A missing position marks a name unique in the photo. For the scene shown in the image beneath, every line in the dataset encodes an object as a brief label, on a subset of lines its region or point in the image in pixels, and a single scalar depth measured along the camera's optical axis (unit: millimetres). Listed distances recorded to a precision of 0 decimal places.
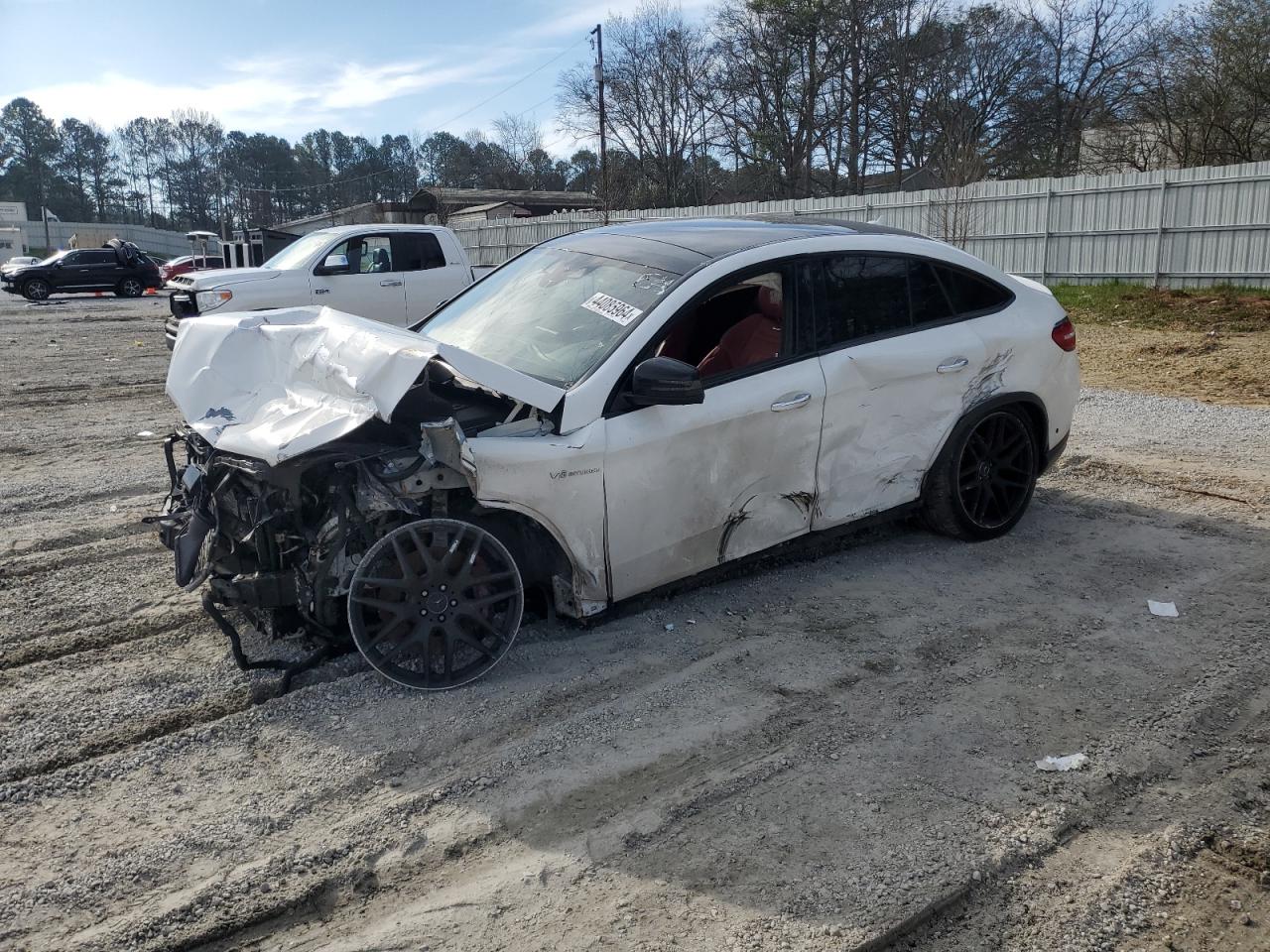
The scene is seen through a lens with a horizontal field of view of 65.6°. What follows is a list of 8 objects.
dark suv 31672
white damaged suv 3816
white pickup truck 13367
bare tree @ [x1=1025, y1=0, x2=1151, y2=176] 37844
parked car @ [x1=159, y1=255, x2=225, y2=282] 35844
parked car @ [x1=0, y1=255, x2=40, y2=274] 34409
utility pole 33562
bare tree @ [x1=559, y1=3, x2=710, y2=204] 49906
